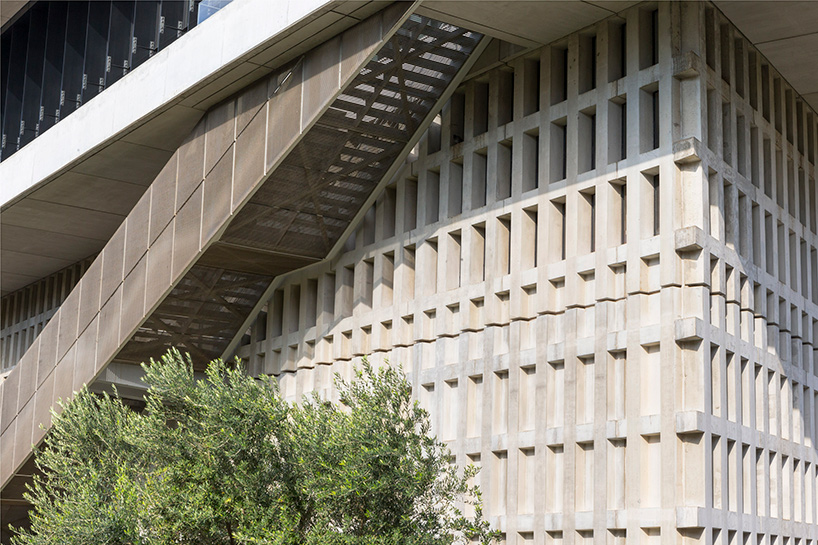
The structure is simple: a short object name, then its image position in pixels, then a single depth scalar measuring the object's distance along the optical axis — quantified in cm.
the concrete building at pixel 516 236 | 1611
